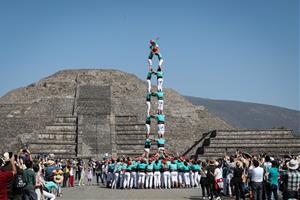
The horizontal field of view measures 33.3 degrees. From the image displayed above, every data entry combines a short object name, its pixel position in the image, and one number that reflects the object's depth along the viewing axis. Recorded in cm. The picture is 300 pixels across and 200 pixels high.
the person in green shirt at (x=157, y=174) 2139
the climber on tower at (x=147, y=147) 2418
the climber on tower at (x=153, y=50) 2555
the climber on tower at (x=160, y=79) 2515
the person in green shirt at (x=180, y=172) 2188
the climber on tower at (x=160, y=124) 2425
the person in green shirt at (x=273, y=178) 1415
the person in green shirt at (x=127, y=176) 2161
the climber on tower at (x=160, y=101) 2466
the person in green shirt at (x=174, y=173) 2156
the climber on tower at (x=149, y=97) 2553
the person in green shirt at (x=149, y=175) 2133
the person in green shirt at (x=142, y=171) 2138
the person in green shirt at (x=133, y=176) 2156
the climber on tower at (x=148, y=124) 2512
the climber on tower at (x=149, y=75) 2569
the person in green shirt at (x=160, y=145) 2389
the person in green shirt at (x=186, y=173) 2194
